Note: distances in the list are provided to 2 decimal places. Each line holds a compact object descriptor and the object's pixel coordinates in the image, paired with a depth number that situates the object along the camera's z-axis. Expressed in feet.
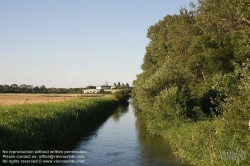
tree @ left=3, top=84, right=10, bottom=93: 570.05
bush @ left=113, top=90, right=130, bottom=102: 283.67
